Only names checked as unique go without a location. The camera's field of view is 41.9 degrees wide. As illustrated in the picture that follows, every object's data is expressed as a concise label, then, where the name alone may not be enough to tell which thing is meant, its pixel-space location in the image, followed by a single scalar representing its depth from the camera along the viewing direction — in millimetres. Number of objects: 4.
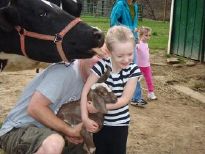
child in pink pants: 3441
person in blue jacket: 3272
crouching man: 1580
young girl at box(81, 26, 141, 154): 1630
